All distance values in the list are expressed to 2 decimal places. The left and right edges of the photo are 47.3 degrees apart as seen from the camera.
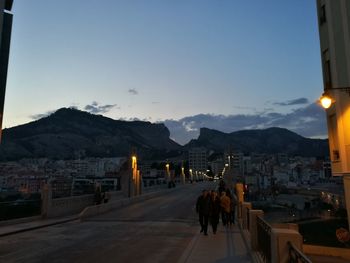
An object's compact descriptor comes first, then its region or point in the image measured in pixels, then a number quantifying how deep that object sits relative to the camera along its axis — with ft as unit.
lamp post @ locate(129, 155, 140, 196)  134.51
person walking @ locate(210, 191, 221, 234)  55.93
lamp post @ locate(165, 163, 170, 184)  268.89
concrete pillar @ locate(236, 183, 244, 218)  80.64
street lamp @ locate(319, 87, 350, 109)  40.42
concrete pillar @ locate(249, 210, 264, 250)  37.21
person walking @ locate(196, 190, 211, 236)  54.65
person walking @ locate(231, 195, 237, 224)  68.15
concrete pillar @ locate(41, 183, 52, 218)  78.43
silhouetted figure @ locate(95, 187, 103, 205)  99.81
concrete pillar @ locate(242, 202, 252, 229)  52.70
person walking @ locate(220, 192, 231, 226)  61.52
